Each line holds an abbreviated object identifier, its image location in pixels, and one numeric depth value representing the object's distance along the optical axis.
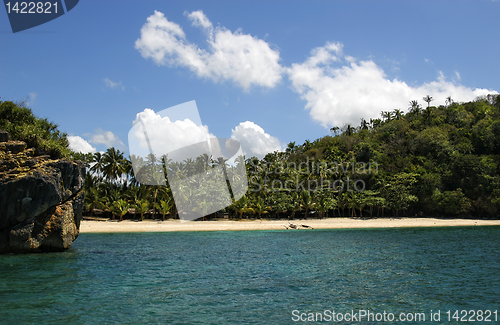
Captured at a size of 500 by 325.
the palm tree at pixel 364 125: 102.72
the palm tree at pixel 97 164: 66.59
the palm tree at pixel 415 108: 93.81
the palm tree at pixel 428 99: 98.94
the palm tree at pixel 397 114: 99.50
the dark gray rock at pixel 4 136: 19.91
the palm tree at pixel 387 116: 102.69
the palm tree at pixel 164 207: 52.31
